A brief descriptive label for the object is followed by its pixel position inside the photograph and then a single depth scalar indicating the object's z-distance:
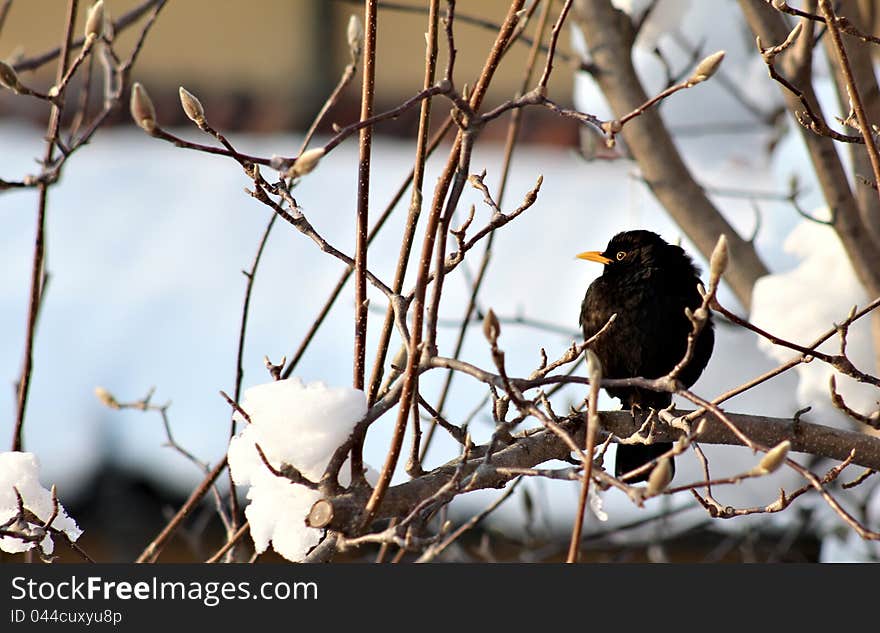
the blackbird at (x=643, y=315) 7.25
